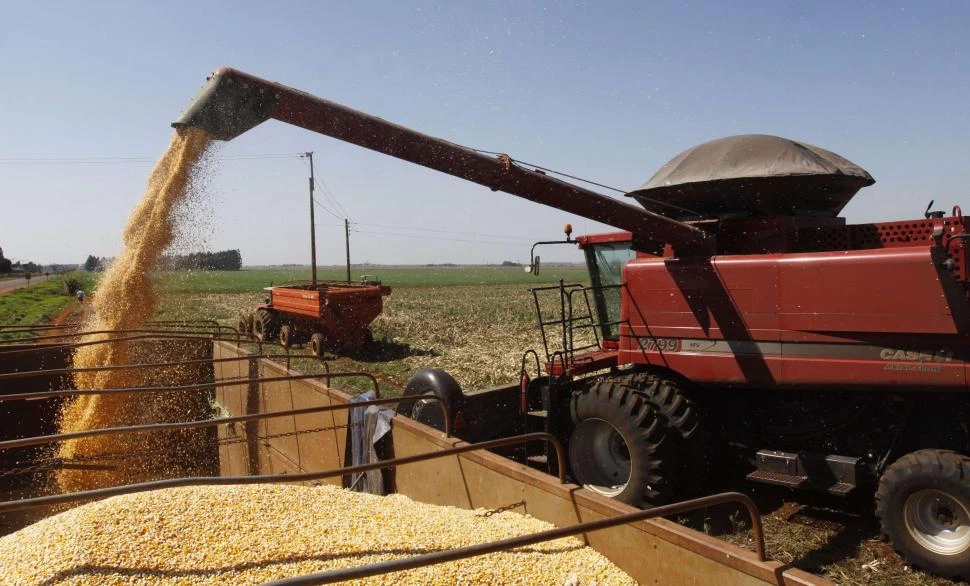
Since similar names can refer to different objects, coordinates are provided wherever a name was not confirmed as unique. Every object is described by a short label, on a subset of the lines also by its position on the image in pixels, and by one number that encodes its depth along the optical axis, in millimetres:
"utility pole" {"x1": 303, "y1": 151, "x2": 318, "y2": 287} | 24906
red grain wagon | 16328
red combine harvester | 4355
